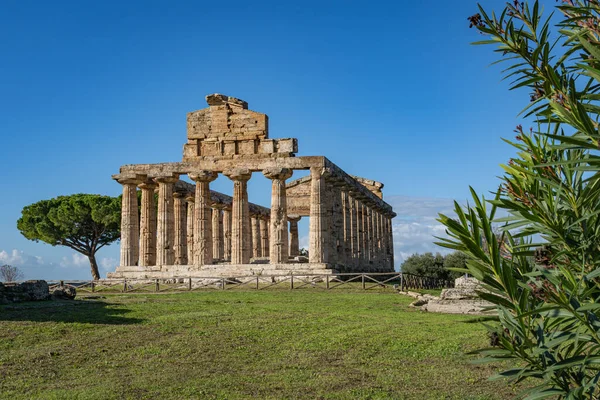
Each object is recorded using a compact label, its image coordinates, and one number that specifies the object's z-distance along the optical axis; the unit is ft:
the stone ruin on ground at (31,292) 77.00
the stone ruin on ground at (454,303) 69.61
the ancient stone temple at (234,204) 130.11
